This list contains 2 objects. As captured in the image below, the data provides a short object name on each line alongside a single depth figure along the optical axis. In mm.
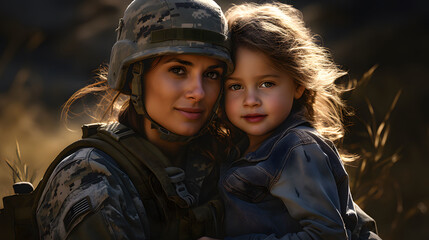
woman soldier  2281
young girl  2400
